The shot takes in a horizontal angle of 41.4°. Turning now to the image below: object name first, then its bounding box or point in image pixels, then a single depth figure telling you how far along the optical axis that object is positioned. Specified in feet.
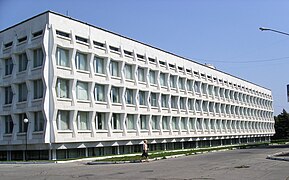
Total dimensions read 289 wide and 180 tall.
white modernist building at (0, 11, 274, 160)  116.47
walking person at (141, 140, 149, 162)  101.39
